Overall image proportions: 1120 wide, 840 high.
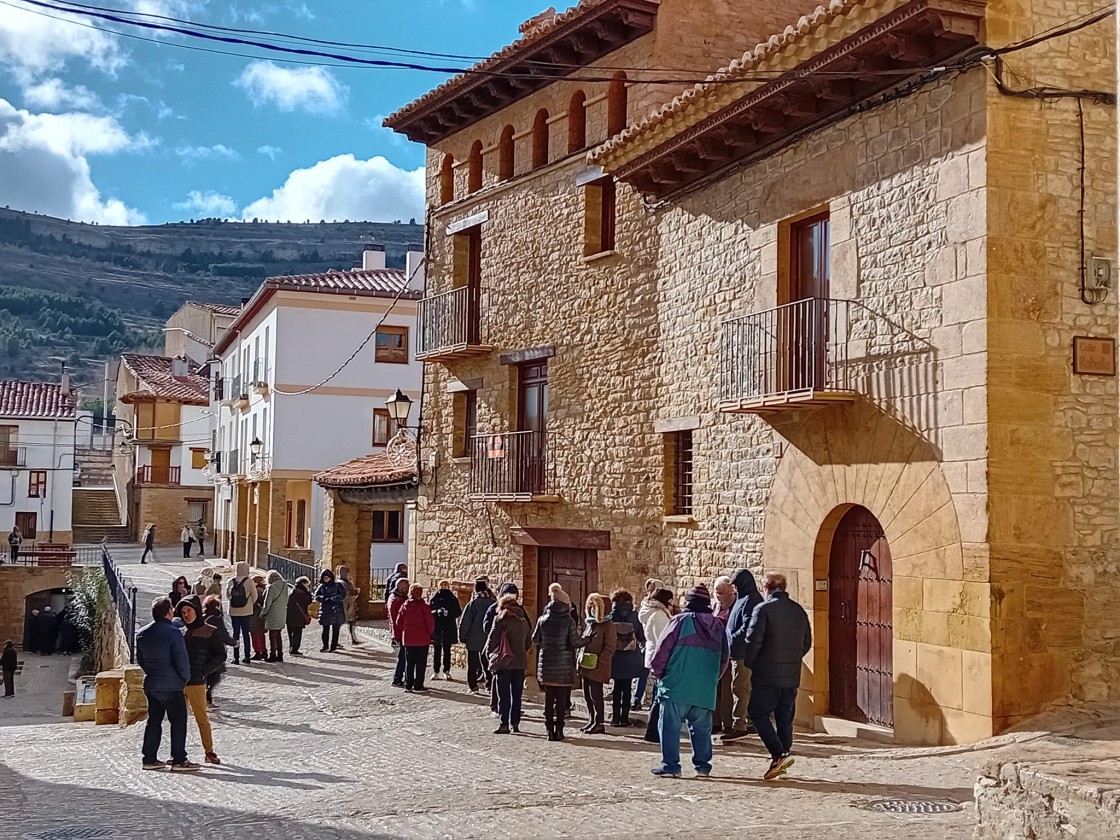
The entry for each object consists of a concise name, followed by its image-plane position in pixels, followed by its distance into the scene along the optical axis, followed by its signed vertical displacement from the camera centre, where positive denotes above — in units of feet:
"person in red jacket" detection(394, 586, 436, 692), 51.11 -5.12
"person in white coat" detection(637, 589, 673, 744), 37.91 -3.36
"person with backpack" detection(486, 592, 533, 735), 39.88 -4.64
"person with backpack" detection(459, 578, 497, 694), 49.47 -4.41
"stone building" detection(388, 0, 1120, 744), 33.78 +5.82
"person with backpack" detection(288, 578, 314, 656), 65.05 -5.56
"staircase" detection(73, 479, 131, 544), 173.99 -1.87
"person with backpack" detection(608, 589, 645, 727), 40.55 -4.69
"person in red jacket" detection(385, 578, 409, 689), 52.85 -4.71
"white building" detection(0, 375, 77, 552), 159.33 +4.36
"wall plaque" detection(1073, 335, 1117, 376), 34.53 +4.68
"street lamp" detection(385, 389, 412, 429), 66.59 +5.69
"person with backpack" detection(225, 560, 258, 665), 63.00 -4.79
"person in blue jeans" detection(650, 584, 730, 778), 31.30 -4.29
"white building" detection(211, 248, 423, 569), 111.34 +11.91
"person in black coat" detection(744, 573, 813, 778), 30.81 -3.71
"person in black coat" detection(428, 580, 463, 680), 54.95 -4.79
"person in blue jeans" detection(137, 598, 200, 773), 33.60 -4.55
